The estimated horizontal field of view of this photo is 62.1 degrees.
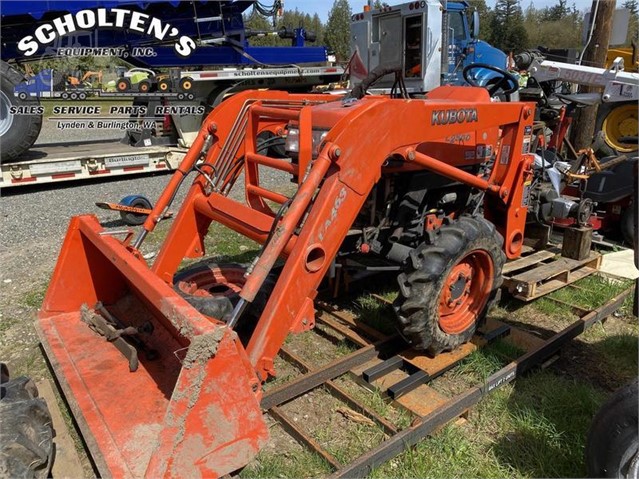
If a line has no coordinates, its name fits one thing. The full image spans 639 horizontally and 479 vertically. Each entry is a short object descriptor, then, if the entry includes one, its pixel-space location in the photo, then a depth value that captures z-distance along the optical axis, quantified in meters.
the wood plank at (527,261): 4.37
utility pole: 7.59
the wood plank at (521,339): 3.63
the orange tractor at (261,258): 2.26
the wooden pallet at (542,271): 4.16
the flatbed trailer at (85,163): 8.29
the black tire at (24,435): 2.10
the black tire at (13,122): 8.14
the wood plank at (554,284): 4.16
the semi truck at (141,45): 8.28
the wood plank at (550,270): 4.21
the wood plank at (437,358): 3.31
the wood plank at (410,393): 3.01
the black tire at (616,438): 2.08
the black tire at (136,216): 6.51
